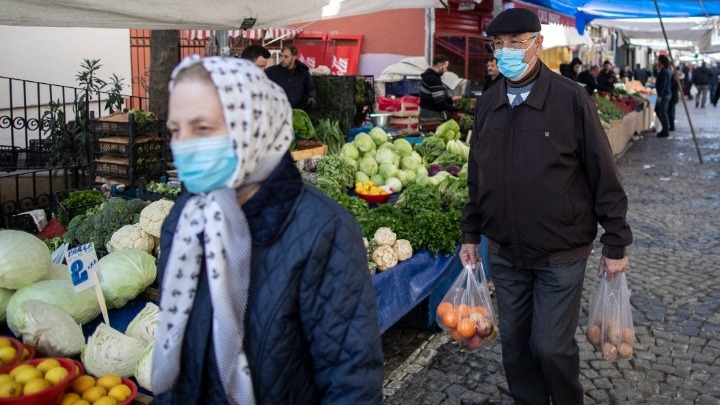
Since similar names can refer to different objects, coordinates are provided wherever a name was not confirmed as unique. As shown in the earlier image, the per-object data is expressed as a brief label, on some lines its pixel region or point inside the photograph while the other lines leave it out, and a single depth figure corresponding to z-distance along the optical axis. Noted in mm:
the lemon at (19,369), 2650
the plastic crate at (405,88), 12000
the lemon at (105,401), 2639
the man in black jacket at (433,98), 9758
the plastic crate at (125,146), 5762
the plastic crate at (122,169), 5770
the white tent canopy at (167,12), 4668
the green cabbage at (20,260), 3484
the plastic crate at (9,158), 7336
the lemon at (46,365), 2725
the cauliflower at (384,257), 4641
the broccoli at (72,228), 4548
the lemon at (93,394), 2688
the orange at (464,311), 3947
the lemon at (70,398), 2650
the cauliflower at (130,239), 4230
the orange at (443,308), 4008
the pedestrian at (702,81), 32906
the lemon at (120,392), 2729
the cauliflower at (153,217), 4328
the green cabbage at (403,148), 7553
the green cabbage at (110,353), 3027
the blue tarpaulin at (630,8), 12567
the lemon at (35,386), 2529
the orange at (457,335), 3981
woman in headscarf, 1654
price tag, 3205
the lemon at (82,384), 2766
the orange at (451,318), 3965
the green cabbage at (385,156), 7164
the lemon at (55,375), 2655
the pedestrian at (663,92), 18484
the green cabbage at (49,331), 3078
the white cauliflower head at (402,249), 4844
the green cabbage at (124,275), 3652
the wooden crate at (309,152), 6538
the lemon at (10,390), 2486
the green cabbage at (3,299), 3479
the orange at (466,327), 3926
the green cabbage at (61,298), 3355
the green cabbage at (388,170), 7029
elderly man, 3242
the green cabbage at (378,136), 7789
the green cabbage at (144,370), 3004
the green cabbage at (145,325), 3326
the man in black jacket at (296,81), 8336
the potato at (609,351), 3721
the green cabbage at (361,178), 6879
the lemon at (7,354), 2793
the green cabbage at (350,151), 7305
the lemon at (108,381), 2805
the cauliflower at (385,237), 4840
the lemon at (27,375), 2609
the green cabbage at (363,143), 7488
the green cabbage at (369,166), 7125
